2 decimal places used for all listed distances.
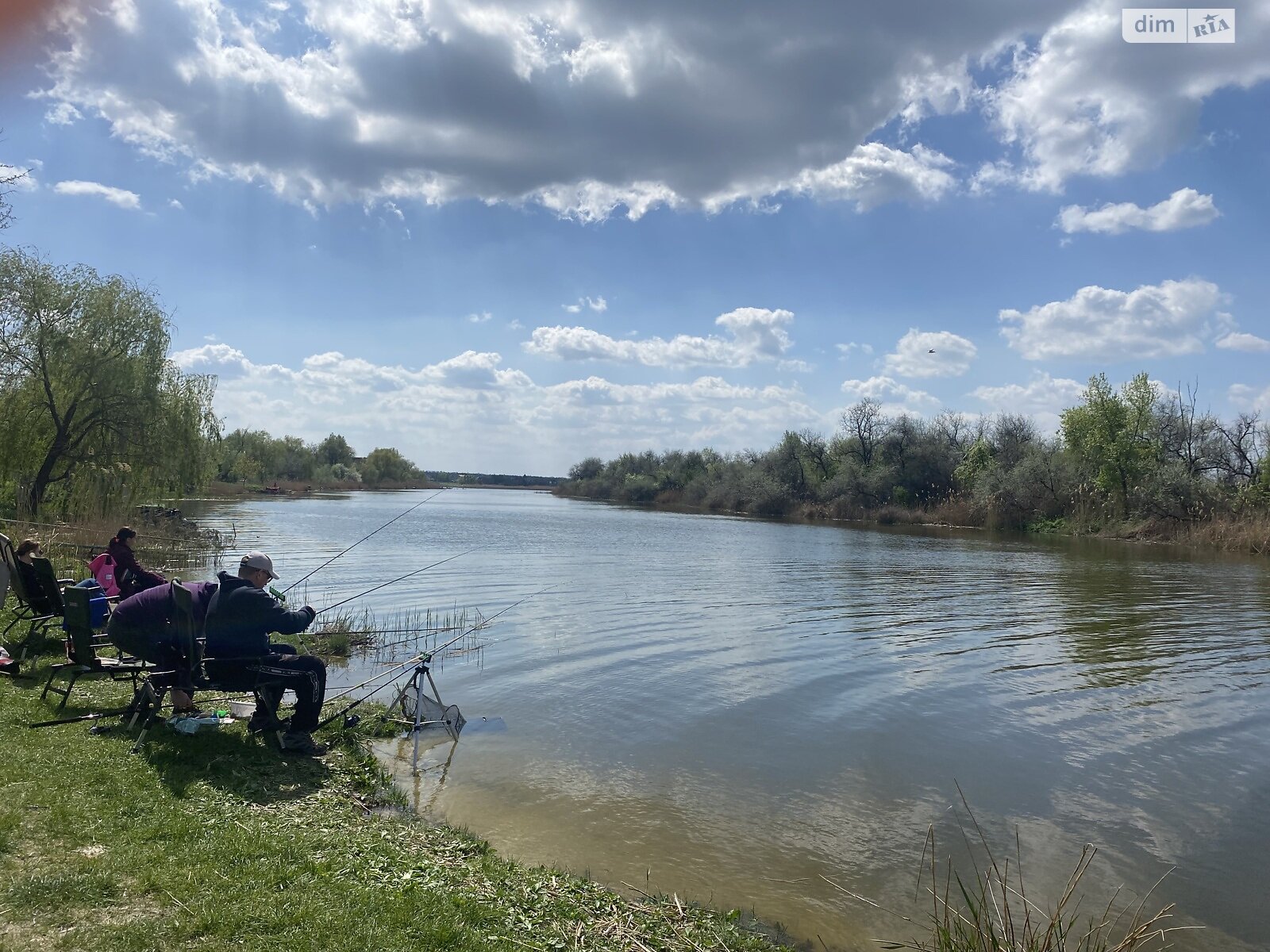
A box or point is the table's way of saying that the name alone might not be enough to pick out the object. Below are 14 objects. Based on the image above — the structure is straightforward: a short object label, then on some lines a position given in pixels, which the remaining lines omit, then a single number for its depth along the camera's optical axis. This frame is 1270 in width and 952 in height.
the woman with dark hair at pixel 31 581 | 9.00
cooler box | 8.20
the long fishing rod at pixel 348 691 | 7.05
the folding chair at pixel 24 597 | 8.72
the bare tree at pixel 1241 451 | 43.50
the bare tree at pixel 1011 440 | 62.50
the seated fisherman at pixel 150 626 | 6.60
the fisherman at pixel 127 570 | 8.60
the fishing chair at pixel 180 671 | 6.36
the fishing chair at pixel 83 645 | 7.03
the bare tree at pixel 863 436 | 71.88
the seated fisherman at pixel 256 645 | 6.49
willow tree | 21.28
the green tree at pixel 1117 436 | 47.56
